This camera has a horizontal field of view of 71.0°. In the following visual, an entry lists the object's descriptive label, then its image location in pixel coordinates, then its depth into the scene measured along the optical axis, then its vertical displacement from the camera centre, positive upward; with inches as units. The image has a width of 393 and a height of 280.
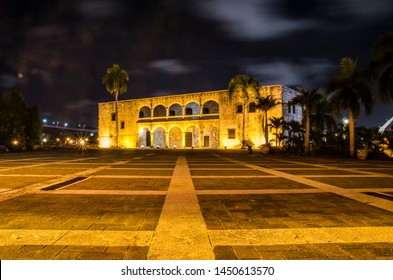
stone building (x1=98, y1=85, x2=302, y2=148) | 1428.4 +134.1
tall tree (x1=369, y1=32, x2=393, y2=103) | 641.0 +187.4
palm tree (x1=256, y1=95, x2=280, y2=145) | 1177.4 +165.9
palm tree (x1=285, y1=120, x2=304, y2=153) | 950.4 +12.7
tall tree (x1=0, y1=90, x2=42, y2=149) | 1280.8 +113.9
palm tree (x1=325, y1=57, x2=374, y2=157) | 751.1 +135.5
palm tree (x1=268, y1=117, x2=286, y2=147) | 1039.7 +72.3
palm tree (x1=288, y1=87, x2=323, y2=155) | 914.1 +137.4
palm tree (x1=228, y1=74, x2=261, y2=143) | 1323.8 +278.8
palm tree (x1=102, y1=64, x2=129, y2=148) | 1791.7 +412.8
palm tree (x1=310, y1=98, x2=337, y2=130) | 1060.5 +82.5
